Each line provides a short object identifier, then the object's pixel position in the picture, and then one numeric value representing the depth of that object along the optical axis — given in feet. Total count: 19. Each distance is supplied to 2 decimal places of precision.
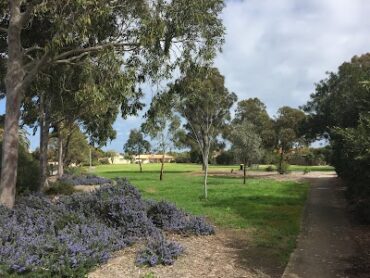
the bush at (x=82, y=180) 108.96
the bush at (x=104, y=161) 405.31
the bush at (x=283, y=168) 183.43
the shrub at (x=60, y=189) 83.20
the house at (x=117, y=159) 447.01
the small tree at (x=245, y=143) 123.75
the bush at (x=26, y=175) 71.20
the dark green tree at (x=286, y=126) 193.57
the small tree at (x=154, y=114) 48.52
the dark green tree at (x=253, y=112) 254.24
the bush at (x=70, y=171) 149.02
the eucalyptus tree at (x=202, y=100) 48.78
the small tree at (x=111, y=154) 420.77
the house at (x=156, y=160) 432.87
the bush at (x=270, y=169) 211.00
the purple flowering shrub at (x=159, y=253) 30.53
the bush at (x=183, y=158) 357.24
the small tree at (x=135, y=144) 182.28
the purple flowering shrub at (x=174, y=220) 41.11
